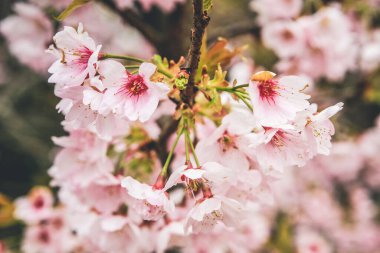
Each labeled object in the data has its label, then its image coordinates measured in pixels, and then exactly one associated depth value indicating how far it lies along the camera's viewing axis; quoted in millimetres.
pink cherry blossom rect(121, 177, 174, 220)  378
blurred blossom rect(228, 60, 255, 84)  656
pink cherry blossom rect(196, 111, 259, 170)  403
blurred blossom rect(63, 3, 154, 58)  637
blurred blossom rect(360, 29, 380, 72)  758
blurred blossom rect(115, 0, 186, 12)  623
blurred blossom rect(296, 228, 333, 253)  924
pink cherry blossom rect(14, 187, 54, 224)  609
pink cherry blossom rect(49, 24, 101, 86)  375
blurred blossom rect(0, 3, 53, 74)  630
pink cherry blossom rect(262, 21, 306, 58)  644
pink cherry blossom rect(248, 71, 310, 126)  375
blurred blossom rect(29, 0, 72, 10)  579
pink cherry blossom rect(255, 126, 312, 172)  388
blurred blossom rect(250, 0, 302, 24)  651
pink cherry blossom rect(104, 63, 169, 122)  373
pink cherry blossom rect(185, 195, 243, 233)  379
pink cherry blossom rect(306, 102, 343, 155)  381
